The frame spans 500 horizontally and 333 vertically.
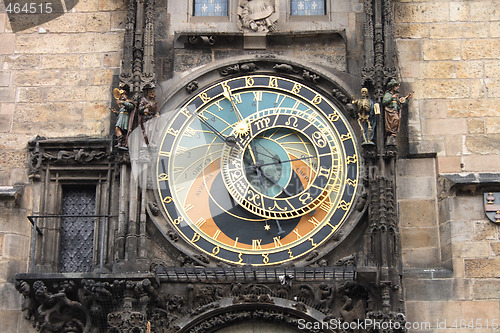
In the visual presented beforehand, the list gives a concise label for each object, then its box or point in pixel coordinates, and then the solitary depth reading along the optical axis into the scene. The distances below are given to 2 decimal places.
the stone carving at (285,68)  15.97
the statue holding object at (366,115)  15.45
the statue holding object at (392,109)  15.36
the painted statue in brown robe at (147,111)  15.59
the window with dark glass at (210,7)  16.59
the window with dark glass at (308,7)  16.50
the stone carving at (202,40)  16.19
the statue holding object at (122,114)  15.56
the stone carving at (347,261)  14.94
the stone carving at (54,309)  14.73
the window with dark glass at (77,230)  15.59
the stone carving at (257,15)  16.20
